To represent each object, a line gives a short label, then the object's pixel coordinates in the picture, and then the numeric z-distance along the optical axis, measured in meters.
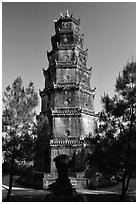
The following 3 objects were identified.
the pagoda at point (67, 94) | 19.94
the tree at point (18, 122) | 11.67
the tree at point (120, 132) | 10.48
